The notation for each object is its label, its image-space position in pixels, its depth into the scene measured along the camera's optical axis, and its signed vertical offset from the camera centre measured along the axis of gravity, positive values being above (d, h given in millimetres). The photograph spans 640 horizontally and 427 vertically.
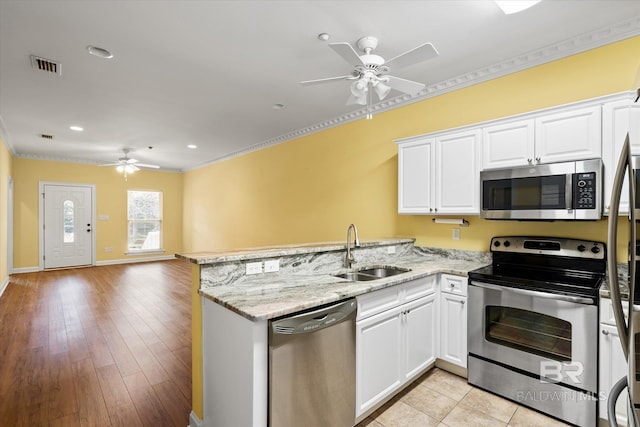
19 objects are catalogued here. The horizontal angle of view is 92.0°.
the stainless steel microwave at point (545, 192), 2117 +158
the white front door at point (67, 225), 7281 -321
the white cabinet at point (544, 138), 2182 +573
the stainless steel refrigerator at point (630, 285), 691 -165
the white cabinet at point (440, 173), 2773 +375
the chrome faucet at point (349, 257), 2601 -387
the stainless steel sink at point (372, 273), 2574 -536
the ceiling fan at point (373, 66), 2037 +1058
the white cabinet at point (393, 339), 1993 -921
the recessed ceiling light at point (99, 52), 2642 +1398
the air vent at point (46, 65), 2807 +1381
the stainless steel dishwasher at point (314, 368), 1515 -832
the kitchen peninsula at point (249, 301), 1501 -483
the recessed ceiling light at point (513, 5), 1809 +1230
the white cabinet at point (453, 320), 2521 -896
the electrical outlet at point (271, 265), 2191 -383
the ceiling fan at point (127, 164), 6406 +1012
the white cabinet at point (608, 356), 1872 -877
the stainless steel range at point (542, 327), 1960 -805
